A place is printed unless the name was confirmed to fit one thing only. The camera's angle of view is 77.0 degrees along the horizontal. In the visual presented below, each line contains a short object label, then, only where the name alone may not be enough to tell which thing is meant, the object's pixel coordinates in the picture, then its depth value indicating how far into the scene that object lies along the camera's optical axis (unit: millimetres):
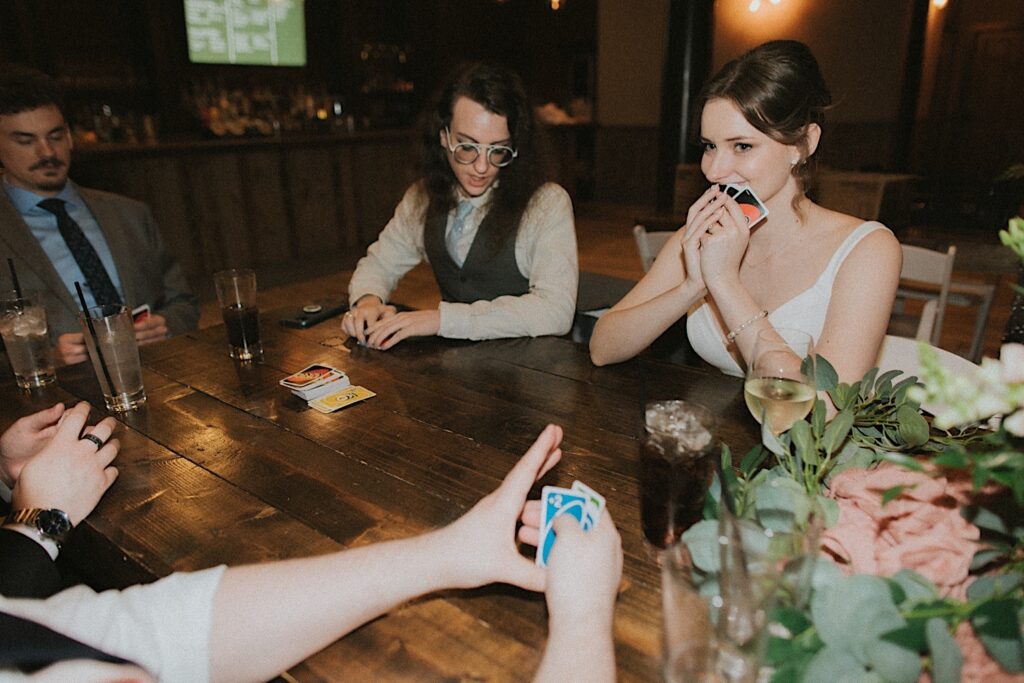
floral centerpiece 509
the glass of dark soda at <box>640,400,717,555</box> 841
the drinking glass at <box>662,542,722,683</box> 582
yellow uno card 1338
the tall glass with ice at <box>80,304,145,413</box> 1331
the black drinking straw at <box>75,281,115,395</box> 1312
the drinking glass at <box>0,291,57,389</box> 1478
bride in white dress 1425
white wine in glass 929
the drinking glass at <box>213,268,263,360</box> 1606
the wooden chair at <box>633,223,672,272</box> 2531
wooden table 756
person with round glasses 1785
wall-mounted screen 5930
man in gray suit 2117
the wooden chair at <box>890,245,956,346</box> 2189
